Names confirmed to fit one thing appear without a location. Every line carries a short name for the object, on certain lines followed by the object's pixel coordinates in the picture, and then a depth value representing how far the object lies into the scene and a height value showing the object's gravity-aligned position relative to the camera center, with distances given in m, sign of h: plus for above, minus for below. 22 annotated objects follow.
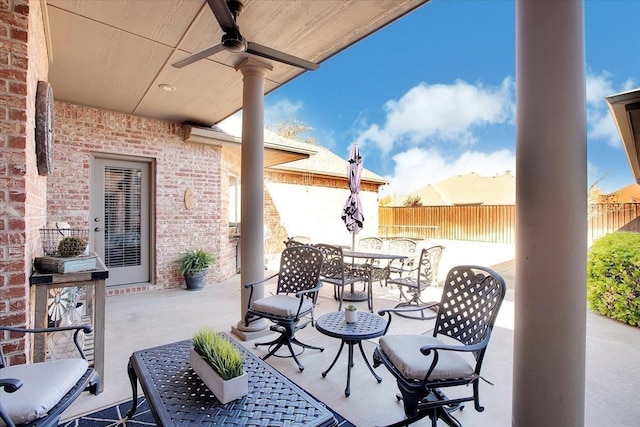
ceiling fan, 2.23 +1.44
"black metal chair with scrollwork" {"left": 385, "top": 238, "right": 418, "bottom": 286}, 6.21 -0.58
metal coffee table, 1.45 -0.92
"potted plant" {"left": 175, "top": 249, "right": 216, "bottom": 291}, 5.79 -0.91
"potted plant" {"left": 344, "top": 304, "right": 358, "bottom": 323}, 2.68 -0.83
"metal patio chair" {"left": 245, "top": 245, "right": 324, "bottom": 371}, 2.95 -0.83
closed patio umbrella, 5.56 +0.28
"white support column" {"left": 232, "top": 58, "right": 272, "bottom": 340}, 3.61 +0.35
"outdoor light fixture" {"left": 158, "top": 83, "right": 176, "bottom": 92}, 4.31 +1.79
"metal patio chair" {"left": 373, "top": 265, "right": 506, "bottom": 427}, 1.82 -0.86
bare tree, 17.19 +4.82
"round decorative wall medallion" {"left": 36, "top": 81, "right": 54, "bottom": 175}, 2.63 +0.76
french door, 5.34 +0.00
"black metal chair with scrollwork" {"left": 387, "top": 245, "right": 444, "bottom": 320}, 4.54 -0.91
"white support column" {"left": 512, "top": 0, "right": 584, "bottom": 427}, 1.44 -0.01
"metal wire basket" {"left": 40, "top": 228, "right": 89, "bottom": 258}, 2.59 -0.23
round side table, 2.44 -0.90
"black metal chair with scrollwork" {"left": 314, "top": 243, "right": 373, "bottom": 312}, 4.57 -0.88
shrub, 4.04 -0.85
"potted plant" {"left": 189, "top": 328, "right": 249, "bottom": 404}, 1.58 -0.80
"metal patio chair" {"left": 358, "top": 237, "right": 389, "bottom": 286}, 5.38 -0.71
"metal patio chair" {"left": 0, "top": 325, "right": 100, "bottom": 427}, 1.39 -0.83
